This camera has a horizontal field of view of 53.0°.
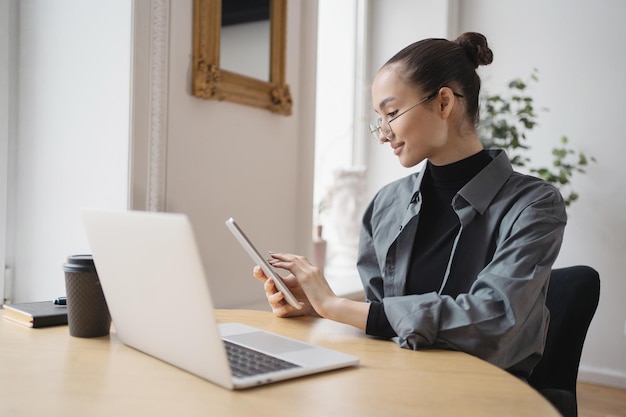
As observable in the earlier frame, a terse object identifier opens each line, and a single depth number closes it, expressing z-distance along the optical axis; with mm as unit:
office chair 1351
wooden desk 781
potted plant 3252
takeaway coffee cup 1135
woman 1150
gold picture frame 2166
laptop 806
